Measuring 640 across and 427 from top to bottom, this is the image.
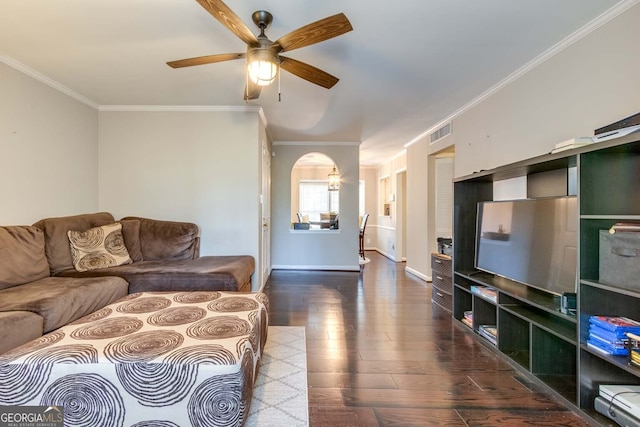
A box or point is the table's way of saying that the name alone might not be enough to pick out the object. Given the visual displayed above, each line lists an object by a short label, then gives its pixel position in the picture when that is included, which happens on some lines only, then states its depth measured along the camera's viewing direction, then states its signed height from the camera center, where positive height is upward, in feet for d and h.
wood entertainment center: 5.38 -1.79
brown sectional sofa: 6.43 -1.84
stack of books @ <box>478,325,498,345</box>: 8.15 -3.34
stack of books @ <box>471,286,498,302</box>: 8.28 -2.26
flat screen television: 6.46 -0.70
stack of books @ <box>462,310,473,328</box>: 9.42 -3.36
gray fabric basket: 4.86 -0.76
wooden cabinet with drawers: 11.25 -2.61
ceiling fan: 5.42 +3.47
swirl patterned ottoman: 4.36 -2.50
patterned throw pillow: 9.85 -1.22
